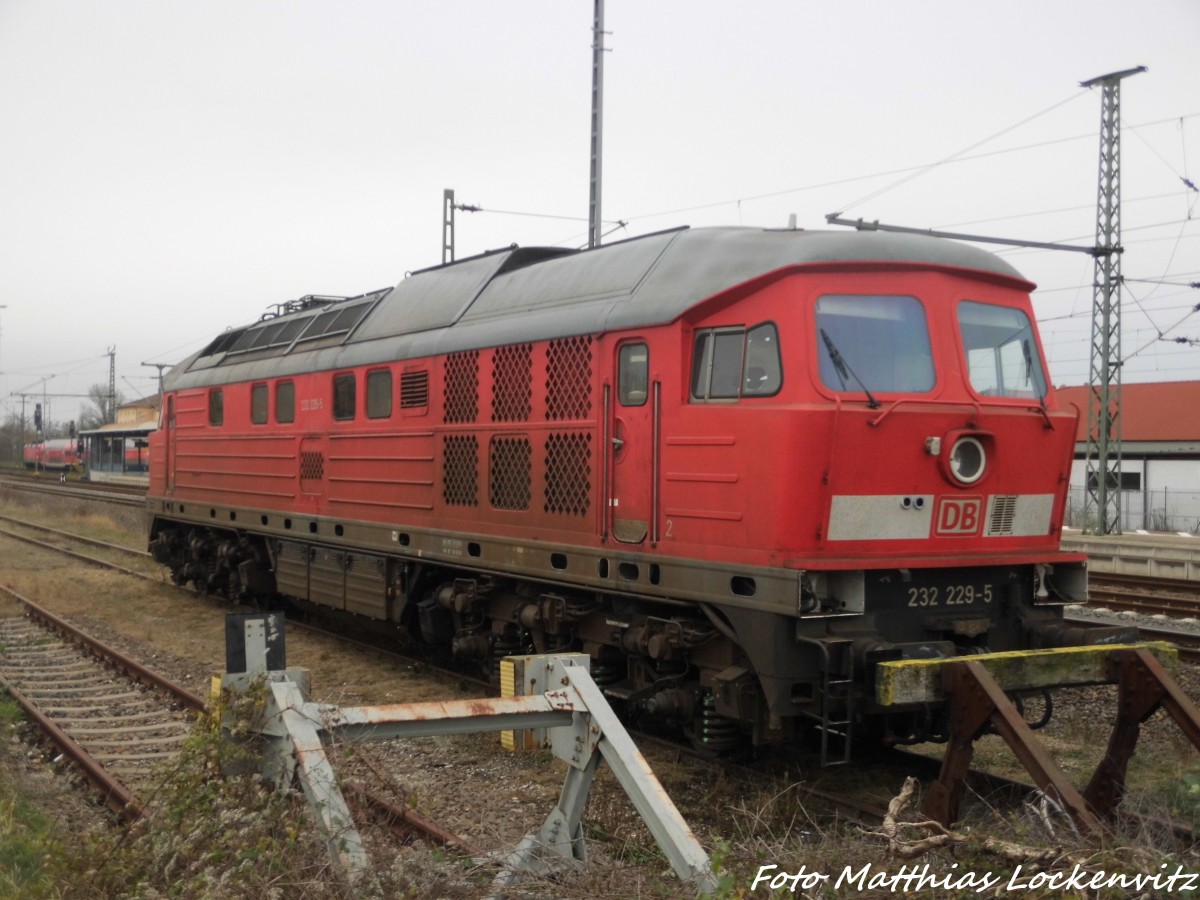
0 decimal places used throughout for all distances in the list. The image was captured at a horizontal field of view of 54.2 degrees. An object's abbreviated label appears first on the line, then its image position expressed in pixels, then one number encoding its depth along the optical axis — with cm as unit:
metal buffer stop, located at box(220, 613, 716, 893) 412
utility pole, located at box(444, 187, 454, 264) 2248
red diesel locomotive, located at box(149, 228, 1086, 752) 686
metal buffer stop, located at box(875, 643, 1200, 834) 571
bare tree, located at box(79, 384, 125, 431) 10190
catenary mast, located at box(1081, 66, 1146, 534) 2184
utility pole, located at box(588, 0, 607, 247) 1617
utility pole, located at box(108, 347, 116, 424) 7475
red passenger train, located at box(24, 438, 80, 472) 6969
